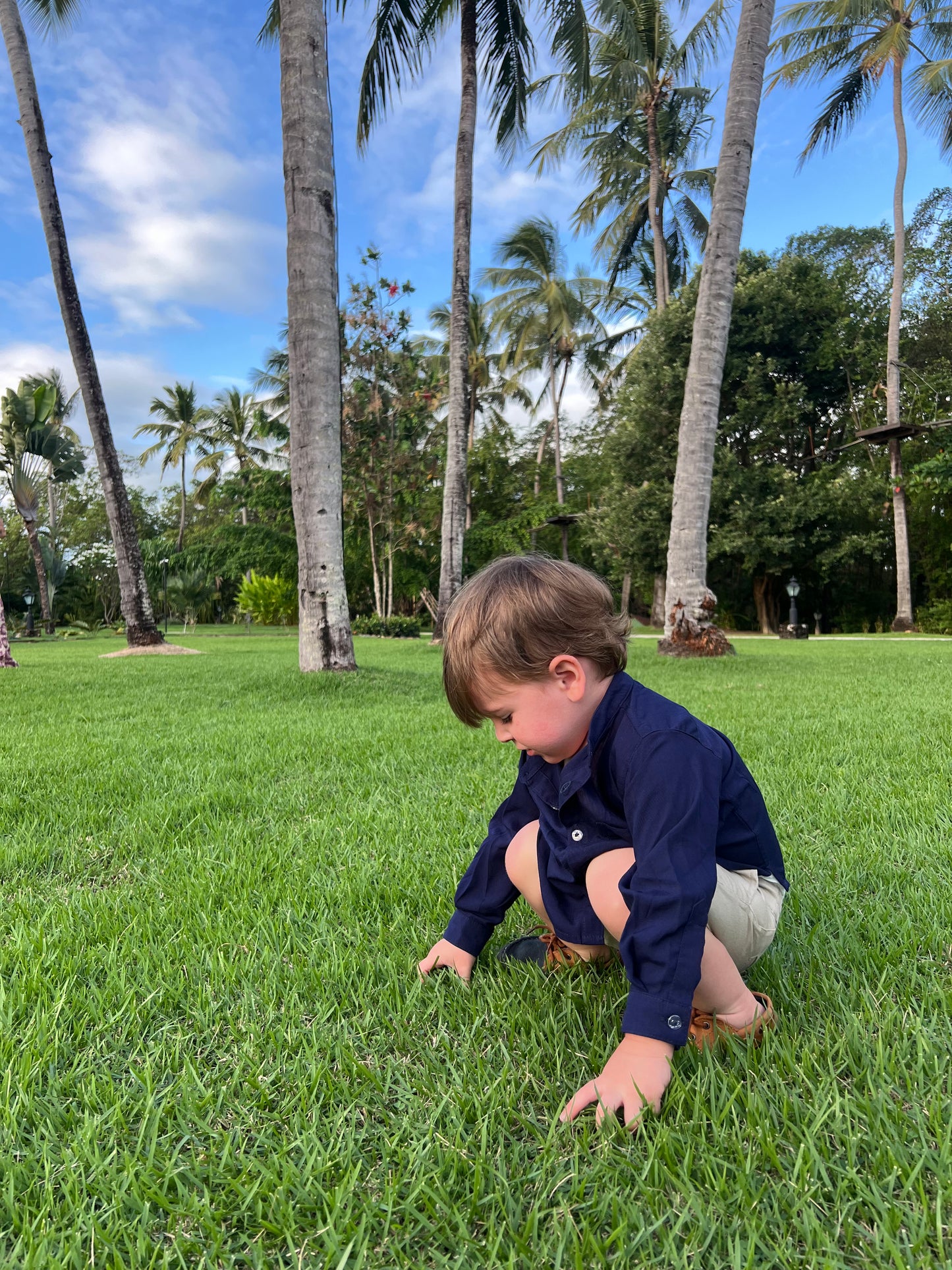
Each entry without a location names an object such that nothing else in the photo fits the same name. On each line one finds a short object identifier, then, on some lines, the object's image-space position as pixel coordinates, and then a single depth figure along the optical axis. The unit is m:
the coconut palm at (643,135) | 16.92
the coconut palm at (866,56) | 16.33
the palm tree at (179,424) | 35.62
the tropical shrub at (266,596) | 26.66
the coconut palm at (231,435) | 35.91
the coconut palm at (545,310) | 24.56
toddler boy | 1.10
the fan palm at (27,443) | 21.42
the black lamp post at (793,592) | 18.16
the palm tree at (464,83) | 10.45
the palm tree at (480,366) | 27.28
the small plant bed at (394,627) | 18.77
